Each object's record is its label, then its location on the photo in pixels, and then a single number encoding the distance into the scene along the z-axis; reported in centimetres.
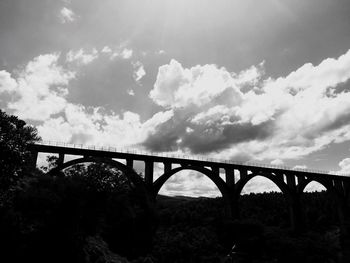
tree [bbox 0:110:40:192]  1775
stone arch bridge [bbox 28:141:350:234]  2956
